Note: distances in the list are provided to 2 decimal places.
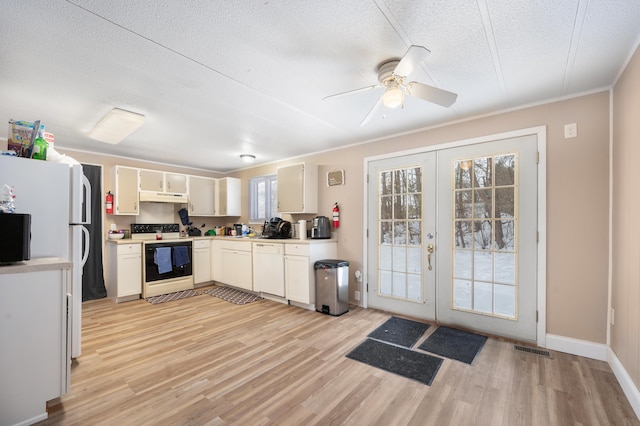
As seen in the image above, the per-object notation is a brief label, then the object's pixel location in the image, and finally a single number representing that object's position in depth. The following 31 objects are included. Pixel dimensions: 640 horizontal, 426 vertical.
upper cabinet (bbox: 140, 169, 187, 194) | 4.73
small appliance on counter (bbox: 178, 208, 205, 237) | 5.37
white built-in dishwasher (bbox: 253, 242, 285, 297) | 4.06
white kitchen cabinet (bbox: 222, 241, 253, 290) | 4.57
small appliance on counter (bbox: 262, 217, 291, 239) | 4.46
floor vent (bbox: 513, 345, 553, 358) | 2.50
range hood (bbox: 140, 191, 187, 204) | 4.72
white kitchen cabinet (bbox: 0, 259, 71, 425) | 1.51
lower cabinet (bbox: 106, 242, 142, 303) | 4.20
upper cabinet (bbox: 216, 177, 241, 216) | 5.59
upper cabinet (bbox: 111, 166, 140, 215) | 4.47
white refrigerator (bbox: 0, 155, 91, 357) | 1.95
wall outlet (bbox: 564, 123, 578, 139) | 2.51
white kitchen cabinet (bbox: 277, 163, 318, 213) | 4.23
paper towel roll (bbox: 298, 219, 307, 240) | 4.11
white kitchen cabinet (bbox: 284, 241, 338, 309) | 3.75
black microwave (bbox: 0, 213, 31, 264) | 1.60
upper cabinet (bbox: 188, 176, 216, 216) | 5.35
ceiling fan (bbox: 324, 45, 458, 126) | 1.94
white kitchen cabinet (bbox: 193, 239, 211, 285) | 5.00
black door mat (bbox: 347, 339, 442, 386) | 2.21
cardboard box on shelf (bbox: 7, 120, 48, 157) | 2.00
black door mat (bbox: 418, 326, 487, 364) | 2.51
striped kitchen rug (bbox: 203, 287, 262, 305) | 4.25
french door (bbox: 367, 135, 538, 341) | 2.75
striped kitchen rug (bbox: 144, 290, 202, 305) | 4.26
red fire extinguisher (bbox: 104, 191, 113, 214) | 4.47
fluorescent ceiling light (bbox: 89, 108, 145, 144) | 2.84
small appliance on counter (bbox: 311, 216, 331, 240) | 4.07
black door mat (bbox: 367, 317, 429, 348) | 2.80
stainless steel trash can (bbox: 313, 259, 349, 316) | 3.58
